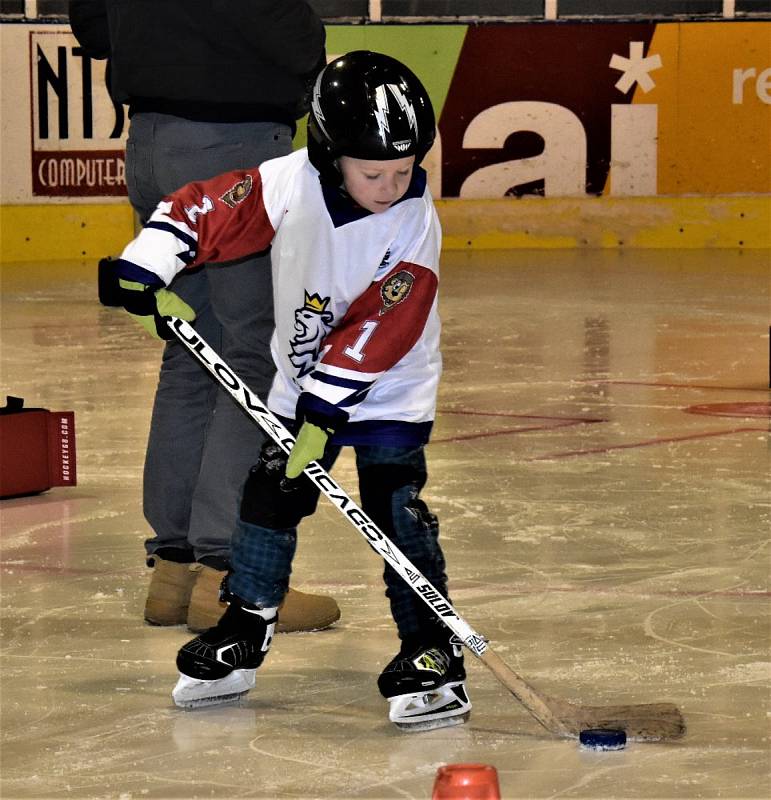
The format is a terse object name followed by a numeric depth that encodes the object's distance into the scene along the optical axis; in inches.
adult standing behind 263.4
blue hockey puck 213.5
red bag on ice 365.7
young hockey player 223.1
